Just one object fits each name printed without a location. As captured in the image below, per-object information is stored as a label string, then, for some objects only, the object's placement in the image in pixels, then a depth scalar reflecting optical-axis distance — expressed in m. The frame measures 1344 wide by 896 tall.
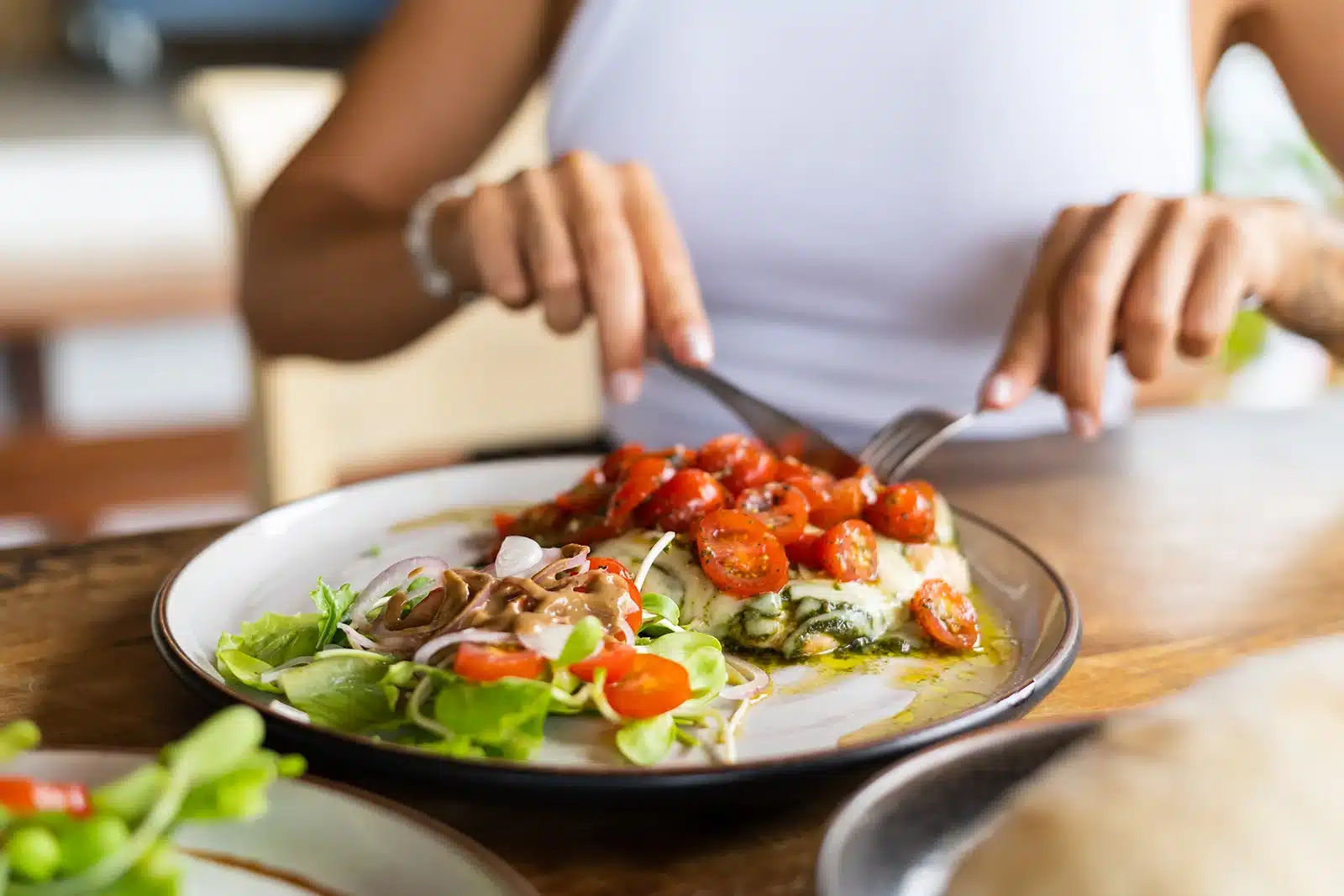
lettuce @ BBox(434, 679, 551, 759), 0.61
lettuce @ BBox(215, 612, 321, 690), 0.70
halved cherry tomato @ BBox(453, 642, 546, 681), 0.64
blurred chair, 2.00
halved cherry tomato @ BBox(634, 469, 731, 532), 0.87
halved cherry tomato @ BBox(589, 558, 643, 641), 0.71
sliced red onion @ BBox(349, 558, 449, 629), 0.76
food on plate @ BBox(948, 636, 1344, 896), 0.37
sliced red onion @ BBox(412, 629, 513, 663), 0.66
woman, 1.46
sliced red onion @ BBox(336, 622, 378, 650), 0.71
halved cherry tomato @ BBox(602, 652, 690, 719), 0.64
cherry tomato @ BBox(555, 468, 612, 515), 0.95
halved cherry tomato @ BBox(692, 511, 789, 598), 0.81
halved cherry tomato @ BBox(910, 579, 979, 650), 0.81
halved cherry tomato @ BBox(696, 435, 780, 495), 0.93
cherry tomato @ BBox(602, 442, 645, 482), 0.96
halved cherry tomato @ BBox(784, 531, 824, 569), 0.86
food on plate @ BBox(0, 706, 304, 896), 0.39
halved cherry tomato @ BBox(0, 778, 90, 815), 0.42
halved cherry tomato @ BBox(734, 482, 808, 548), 0.86
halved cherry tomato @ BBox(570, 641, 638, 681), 0.65
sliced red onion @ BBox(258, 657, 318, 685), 0.68
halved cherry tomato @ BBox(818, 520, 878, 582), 0.84
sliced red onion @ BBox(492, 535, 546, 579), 0.77
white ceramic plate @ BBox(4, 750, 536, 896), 0.45
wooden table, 0.58
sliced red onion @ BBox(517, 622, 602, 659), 0.65
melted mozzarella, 0.80
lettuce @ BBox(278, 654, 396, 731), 0.65
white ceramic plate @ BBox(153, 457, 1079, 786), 0.58
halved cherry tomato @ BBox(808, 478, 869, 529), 0.89
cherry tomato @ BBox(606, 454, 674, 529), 0.89
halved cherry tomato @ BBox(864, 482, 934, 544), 0.88
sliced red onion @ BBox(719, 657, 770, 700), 0.71
